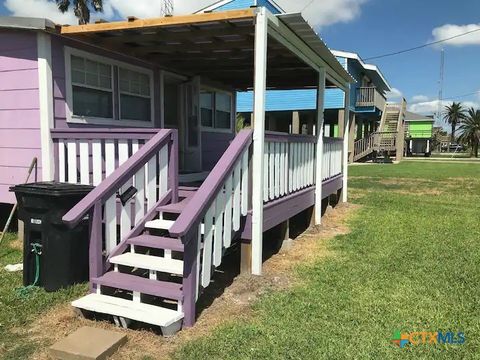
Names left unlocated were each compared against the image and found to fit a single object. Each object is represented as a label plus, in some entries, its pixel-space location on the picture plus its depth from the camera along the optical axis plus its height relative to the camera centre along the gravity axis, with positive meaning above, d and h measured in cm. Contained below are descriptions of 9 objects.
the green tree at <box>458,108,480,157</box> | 5391 +139
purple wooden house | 385 -10
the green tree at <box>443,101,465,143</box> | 7188 +452
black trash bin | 420 -100
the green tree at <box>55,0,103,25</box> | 2636 +807
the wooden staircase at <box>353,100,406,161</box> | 2981 -15
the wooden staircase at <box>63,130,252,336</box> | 352 -95
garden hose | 421 -133
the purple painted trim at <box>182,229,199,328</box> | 351 -120
